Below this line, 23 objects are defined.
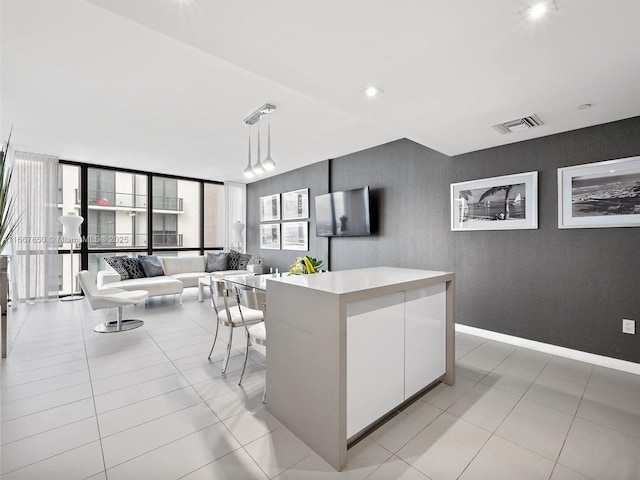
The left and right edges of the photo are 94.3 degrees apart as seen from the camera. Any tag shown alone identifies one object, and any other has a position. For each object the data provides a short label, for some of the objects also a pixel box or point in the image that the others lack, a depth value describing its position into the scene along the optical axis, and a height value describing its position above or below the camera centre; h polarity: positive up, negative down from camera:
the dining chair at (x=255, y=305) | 2.13 -0.47
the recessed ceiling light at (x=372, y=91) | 2.19 +1.12
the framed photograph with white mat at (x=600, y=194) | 2.62 +0.41
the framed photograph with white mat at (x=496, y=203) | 3.19 +0.42
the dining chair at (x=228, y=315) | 2.59 -0.70
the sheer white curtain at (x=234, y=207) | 7.52 +0.88
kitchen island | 1.49 -0.64
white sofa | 4.81 -0.66
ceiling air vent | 2.67 +1.08
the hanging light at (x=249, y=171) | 3.82 +0.90
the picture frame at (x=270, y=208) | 6.70 +0.77
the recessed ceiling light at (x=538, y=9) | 1.42 +1.13
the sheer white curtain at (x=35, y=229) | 5.04 +0.24
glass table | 2.63 -0.41
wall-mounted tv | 4.63 +0.44
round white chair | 3.57 -0.72
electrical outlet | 2.64 -0.79
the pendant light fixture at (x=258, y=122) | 3.24 +1.44
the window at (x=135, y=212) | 5.87 +0.66
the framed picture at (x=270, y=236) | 6.69 +0.11
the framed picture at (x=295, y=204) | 5.94 +0.76
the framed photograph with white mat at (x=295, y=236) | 5.92 +0.10
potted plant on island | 2.97 -0.27
